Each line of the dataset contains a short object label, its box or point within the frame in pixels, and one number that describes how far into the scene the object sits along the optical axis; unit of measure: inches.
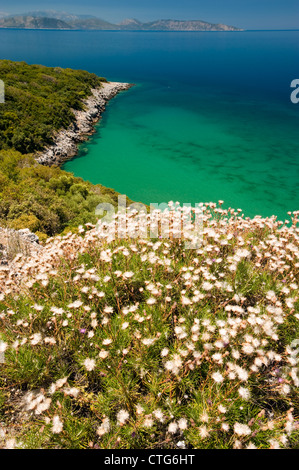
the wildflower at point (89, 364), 115.3
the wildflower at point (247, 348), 108.7
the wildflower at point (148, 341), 118.1
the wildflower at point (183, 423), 102.0
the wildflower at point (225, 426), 93.0
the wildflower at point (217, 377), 103.8
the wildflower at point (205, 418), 97.1
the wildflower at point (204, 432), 94.3
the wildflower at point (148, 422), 98.7
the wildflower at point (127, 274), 146.9
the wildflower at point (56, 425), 94.3
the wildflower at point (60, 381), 104.2
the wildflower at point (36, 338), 121.0
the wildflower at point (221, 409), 95.7
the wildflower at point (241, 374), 101.4
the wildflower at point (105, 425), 102.5
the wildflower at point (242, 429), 93.6
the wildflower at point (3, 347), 120.4
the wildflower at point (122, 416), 101.3
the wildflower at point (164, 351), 116.6
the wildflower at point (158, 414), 101.5
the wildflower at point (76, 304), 135.6
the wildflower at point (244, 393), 102.7
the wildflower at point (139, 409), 101.7
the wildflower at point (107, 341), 116.4
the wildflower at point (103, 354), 109.7
